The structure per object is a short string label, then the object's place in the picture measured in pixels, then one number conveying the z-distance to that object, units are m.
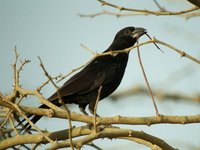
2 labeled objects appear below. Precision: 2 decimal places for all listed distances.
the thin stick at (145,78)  6.93
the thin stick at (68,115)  5.83
